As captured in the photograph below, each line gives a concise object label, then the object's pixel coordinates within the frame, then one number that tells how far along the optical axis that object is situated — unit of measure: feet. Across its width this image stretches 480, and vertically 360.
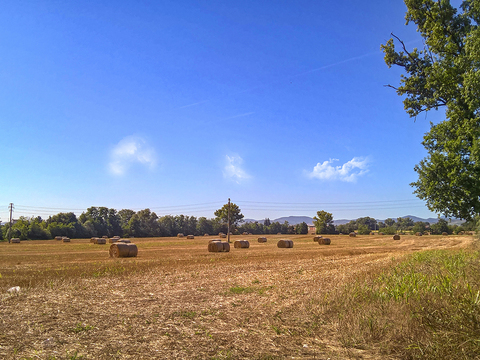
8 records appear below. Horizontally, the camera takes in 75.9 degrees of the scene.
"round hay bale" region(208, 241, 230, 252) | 127.54
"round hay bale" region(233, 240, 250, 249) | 159.49
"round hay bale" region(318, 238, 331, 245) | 192.36
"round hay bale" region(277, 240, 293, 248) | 163.12
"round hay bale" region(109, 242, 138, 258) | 98.95
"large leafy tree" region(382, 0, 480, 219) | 58.65
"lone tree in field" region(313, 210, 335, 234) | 422.82
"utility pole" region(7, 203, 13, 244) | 241.16
